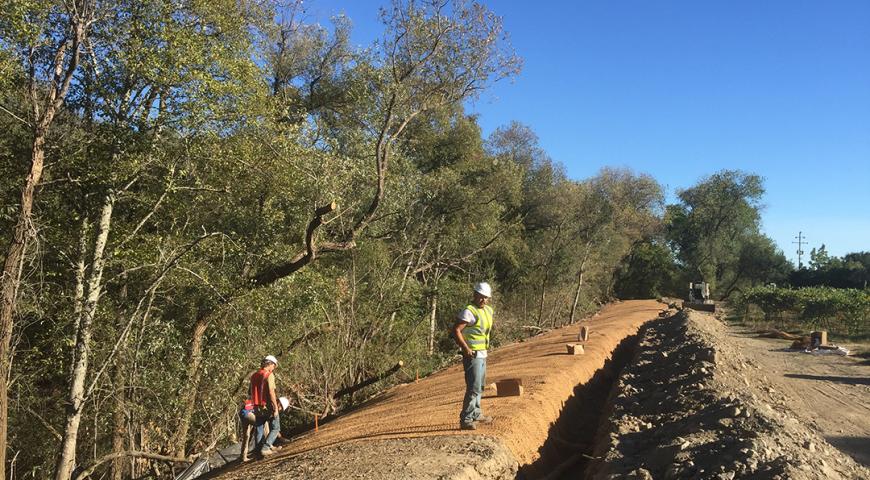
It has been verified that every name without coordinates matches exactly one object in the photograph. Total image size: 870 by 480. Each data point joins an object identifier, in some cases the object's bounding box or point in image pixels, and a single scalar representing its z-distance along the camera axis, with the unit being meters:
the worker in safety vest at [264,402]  8.03
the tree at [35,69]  7.70
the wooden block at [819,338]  22.08
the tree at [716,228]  59.19
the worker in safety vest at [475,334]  6.57
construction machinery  36.19
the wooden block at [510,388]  9.27
